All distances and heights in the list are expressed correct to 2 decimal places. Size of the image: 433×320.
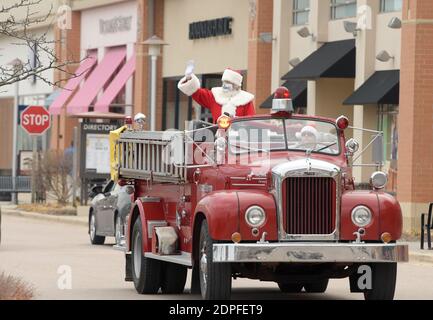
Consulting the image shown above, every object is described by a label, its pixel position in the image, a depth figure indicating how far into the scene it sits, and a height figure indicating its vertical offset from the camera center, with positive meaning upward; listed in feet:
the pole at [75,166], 135.80 -2.54
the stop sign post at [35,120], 142.92 +1.62
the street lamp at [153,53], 126.72 +7.47
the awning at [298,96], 132.46 +4.14
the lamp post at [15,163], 160.76 -2.98
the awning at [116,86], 175.63 +6.31
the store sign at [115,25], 177.65 +13.83
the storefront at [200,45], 148.15 +9.95
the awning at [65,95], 191.72 +5.61
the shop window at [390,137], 117.91 +0.63
